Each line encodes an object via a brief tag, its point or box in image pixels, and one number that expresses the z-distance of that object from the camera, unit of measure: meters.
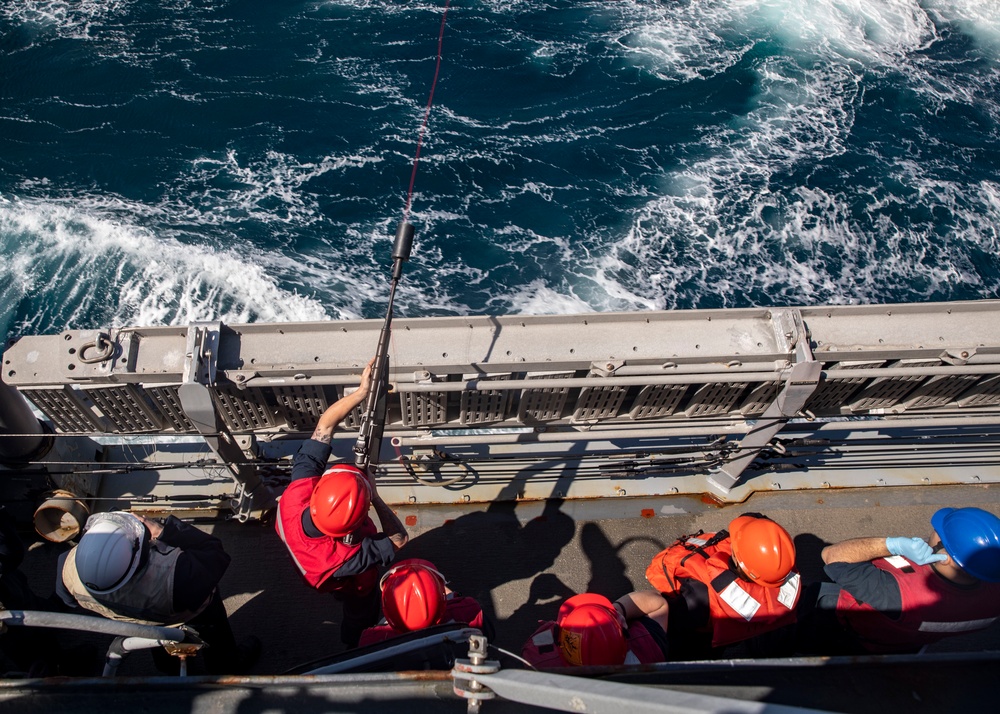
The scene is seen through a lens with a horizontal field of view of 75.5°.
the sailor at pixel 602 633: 3.07
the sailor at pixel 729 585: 3.26
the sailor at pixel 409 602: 3.23
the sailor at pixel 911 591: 3.19
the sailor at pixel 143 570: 2.96
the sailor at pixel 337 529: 3.31
